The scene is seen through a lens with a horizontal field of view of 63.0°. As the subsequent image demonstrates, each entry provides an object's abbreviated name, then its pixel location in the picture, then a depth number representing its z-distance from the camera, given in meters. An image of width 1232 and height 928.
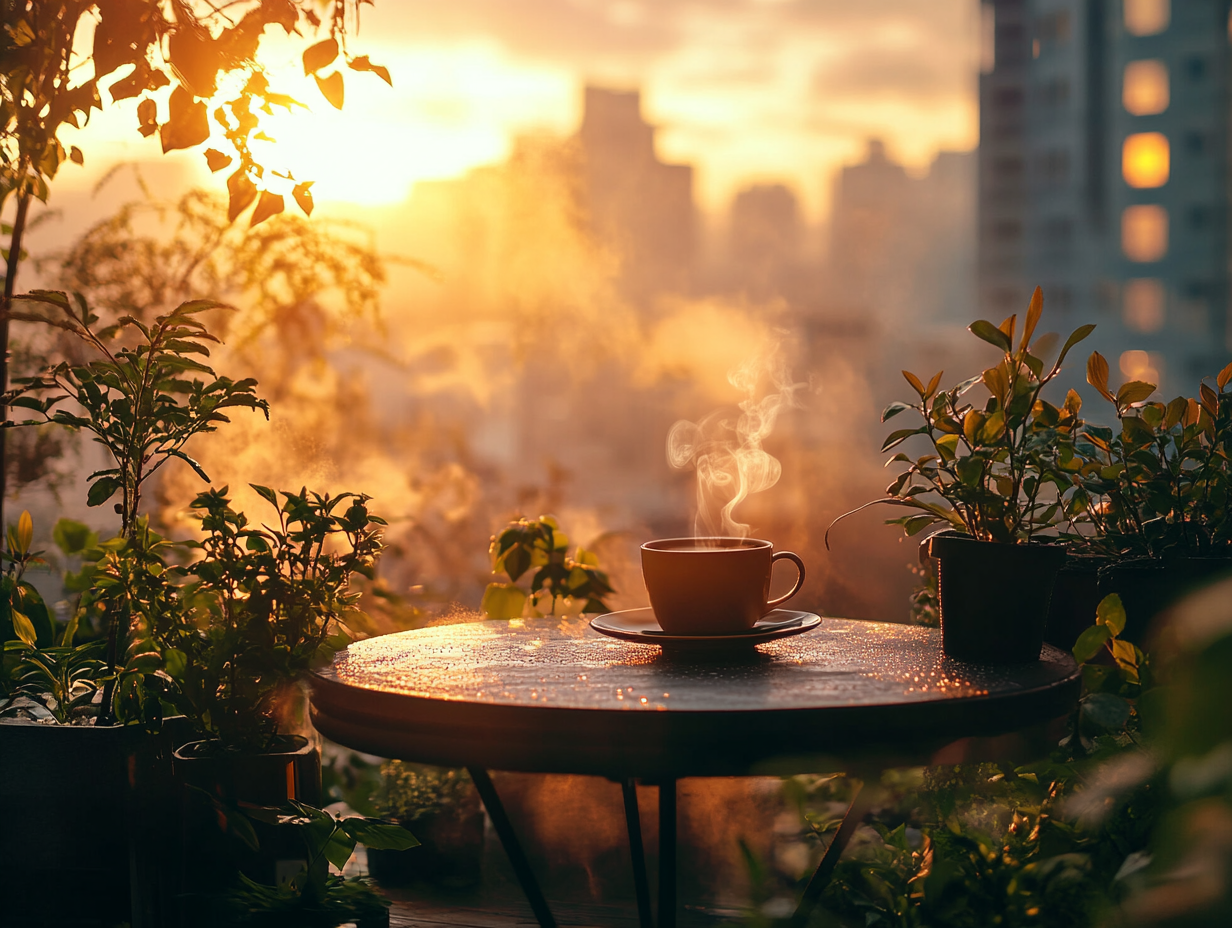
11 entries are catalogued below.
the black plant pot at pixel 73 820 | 1.26
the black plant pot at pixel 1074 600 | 1.38
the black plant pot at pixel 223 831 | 1.30
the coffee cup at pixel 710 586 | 1.10
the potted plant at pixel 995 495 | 1.07
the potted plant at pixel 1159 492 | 1.34
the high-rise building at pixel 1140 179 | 22.55
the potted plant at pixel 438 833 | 2.05
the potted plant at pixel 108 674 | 1.27
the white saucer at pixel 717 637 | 1.10
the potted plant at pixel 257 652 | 1.31
